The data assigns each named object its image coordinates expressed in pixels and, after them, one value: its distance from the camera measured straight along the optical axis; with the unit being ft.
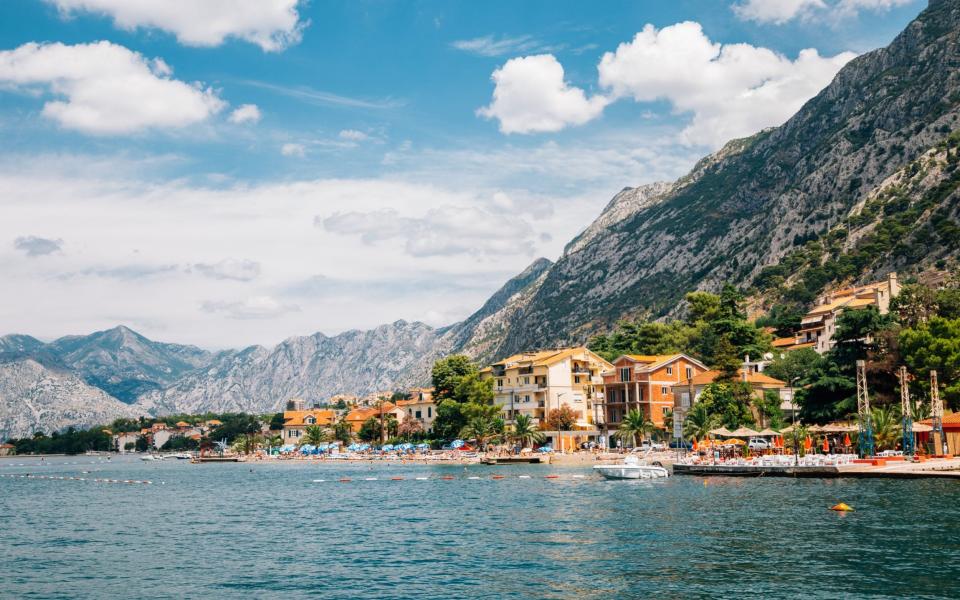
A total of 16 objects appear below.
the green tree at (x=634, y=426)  396.98
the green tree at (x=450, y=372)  487.61
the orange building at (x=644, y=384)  416.67
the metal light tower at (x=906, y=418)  249.96
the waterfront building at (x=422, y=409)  554.05
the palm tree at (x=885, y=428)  276.41
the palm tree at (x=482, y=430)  451.94
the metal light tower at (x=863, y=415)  263.29
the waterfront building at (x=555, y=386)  458.50
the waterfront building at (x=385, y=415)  613.52
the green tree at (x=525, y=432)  435.94
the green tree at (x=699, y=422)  343.87
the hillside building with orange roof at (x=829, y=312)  438.40
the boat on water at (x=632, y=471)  282.77
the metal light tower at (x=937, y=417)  247.70
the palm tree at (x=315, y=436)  610.44
